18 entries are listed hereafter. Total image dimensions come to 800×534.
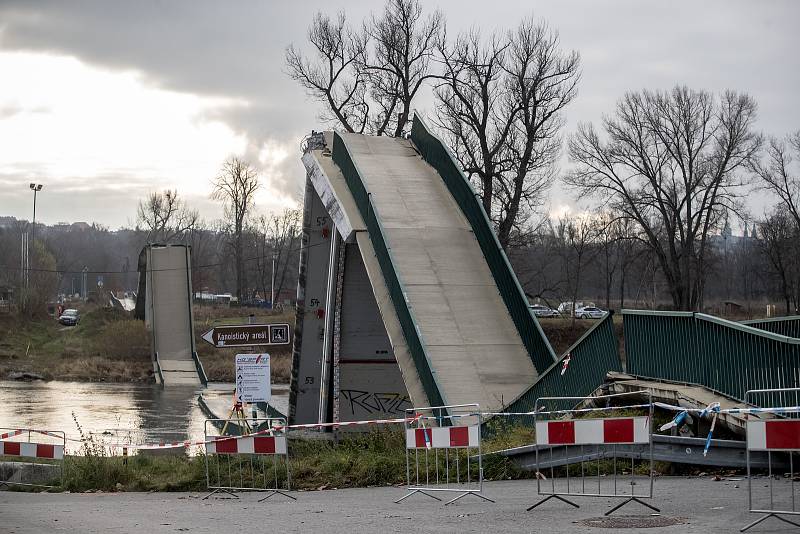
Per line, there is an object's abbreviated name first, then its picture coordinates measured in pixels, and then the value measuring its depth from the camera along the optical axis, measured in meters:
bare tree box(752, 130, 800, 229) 62.34
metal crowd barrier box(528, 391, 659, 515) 10.91
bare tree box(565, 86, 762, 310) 58.78
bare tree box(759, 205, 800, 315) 68.81
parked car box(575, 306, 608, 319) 80.50
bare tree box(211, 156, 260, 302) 95.06
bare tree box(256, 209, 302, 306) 115.19
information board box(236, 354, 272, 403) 19.84
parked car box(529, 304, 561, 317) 78.26
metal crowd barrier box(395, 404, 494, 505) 12.62
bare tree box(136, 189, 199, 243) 116.81
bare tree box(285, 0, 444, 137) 46.03
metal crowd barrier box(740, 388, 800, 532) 9.59
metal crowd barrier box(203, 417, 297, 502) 14.42
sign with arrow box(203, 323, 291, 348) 20.66
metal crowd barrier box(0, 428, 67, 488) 17.20
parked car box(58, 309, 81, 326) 78.25
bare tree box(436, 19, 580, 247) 45.94
